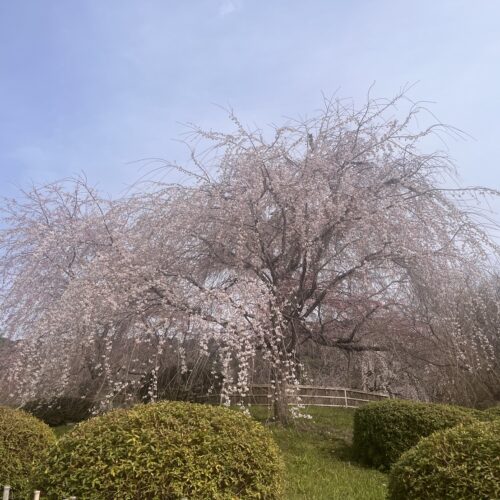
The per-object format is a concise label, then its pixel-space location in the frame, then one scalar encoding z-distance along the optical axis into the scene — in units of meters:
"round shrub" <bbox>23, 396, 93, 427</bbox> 9.37
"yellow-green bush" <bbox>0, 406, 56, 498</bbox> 4.23
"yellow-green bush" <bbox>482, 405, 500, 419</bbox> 6.86
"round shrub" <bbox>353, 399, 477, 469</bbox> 6.41
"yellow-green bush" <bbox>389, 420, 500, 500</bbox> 2.99
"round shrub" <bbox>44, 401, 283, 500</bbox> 3.03
